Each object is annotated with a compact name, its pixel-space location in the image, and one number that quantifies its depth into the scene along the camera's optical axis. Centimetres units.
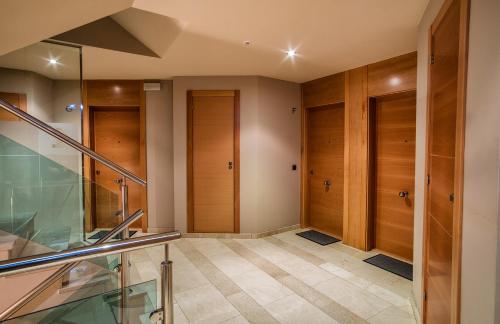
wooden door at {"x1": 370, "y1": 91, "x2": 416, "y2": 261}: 338
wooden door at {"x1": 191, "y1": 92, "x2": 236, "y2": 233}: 435
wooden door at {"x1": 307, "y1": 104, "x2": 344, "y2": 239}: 429
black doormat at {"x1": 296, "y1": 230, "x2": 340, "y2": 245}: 417
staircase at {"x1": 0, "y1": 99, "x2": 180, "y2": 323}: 137
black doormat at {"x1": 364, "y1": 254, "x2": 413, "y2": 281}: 310
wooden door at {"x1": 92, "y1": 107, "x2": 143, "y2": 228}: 476
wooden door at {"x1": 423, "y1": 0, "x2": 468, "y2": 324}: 135
